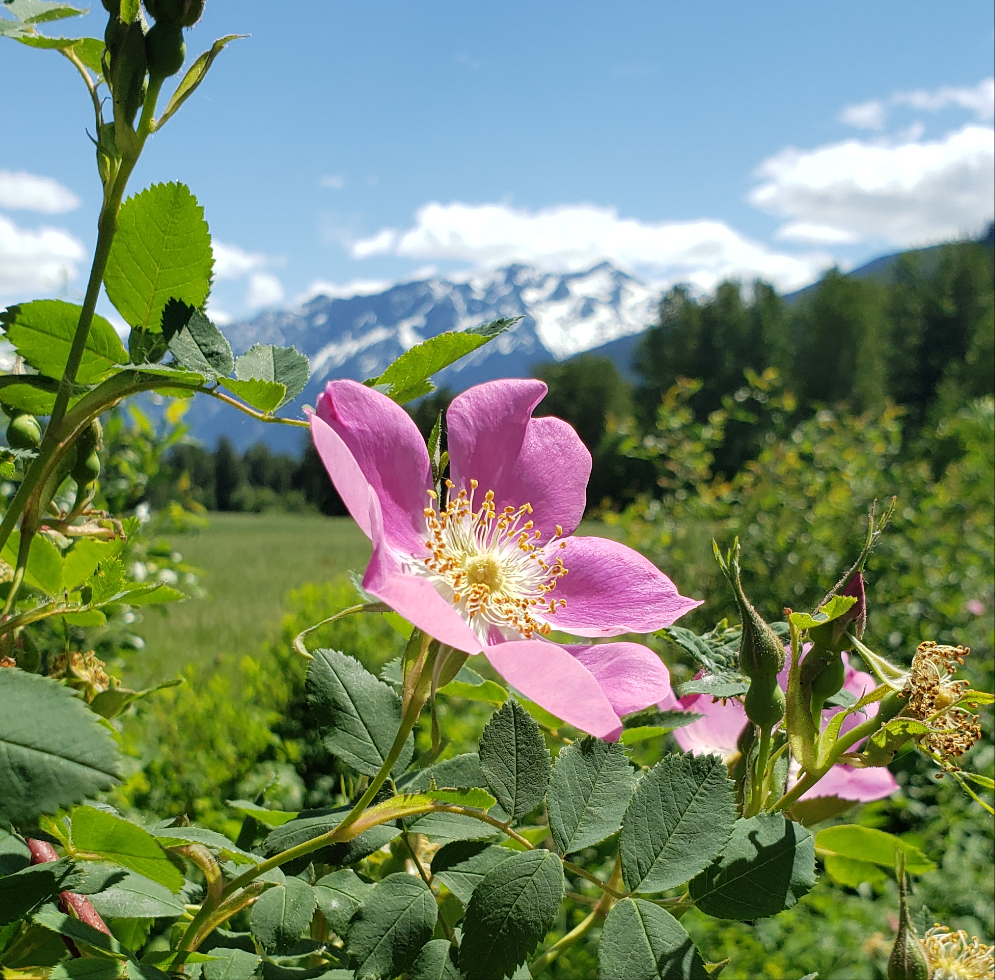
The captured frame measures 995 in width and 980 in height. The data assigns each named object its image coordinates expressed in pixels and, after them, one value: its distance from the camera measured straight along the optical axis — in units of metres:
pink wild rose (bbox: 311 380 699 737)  0.36
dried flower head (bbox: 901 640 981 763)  0.35
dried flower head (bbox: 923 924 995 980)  0.48
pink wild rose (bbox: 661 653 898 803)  0.44
